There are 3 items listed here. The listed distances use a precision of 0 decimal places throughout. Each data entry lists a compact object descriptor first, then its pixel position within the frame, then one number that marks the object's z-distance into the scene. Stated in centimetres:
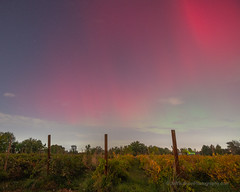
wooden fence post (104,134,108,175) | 704
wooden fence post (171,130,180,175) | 575
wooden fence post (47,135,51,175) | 889
